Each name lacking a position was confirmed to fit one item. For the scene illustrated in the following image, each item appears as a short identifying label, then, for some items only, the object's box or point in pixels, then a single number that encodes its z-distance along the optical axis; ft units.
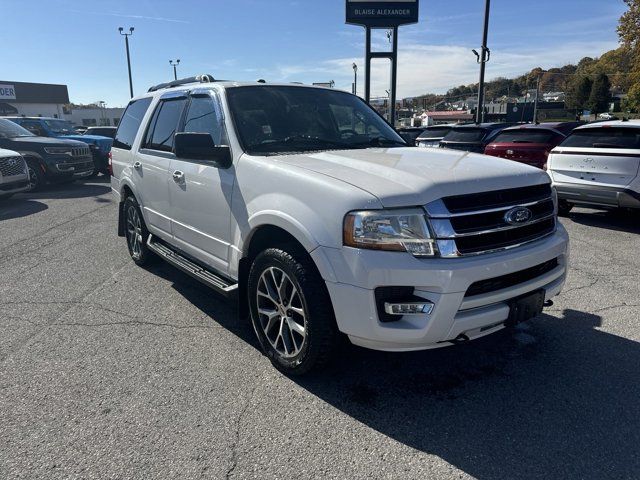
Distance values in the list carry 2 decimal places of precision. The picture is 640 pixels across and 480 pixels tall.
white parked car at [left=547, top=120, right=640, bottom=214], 22.20
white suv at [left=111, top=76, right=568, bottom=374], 8.42
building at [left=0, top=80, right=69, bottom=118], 191.72
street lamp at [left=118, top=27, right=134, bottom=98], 130.00
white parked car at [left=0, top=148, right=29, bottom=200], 33.86
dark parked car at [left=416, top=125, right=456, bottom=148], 43.16
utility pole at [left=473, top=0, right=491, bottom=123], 63.93
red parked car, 31.07
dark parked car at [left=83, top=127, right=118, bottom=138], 75.95
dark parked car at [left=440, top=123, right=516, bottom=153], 38.78
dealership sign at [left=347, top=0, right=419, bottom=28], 54.95
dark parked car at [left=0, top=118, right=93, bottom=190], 41.01
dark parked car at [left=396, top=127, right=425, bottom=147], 58.90
